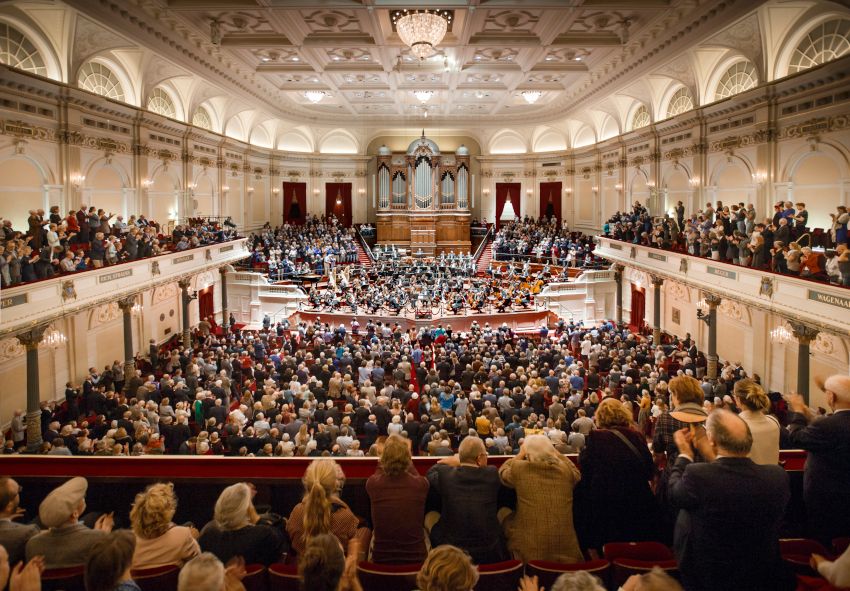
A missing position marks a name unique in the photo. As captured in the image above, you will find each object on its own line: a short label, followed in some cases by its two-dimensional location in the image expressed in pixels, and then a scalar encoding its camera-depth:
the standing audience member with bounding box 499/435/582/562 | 3.38
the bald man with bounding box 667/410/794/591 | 2.80
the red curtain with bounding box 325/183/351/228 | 34.44
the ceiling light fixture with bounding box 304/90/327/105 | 25.03
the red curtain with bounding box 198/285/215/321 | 23.17
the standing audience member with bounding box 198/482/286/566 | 3.15
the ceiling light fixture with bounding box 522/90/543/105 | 25.98
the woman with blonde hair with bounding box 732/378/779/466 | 3.57
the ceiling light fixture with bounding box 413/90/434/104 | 24.52
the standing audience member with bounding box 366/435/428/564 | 3.41
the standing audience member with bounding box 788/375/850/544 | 3.37
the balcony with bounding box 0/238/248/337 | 10.87
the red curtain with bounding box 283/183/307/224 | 33.28
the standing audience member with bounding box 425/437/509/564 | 3.42
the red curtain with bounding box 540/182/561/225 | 33.34
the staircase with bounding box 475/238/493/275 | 29.56
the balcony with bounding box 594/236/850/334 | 10.60
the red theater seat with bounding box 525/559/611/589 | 3.07
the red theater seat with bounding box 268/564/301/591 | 3.03
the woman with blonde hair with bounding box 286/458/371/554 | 3.07
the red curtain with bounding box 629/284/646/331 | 23.59
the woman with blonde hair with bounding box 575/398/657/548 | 3.46
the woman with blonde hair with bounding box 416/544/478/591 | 2.28
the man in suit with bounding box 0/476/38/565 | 3.13
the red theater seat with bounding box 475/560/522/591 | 2.96
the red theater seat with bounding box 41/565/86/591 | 2.96
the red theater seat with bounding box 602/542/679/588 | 3.11
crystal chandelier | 14.00
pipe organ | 32.06
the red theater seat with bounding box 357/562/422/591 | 3.00
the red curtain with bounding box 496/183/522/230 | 34.47
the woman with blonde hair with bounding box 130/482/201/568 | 3.08
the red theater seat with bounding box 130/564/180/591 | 2.97
